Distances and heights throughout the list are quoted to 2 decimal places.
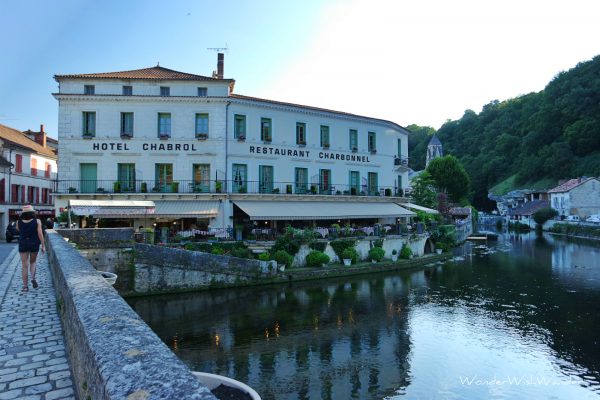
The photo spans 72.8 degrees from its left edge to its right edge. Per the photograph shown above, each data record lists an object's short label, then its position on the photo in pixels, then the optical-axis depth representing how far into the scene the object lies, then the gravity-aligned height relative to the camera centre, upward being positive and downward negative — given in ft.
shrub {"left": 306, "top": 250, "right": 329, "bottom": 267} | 70.74 -8.52
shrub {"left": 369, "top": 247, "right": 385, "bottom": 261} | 77.97 -8.42
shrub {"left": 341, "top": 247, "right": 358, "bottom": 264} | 74.38 -8.05
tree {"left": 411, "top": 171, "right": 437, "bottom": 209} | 148.05 +6.32
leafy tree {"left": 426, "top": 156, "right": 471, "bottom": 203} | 198.64 +16.73
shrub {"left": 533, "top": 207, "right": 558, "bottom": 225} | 202.80 -2.02
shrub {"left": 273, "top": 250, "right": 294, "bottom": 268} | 66.74 -7.75
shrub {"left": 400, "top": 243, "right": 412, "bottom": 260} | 84.53 -8.94
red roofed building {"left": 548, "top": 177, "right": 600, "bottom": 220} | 189.16 +5.65
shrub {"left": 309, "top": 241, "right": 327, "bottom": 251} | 72.28 -6.38
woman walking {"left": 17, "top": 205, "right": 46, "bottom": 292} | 25.88 -1.88
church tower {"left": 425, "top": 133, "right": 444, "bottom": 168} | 288.82 +43.66
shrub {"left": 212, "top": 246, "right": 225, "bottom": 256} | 63.31 -6.39
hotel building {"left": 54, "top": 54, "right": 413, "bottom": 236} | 73.36 +11.11
